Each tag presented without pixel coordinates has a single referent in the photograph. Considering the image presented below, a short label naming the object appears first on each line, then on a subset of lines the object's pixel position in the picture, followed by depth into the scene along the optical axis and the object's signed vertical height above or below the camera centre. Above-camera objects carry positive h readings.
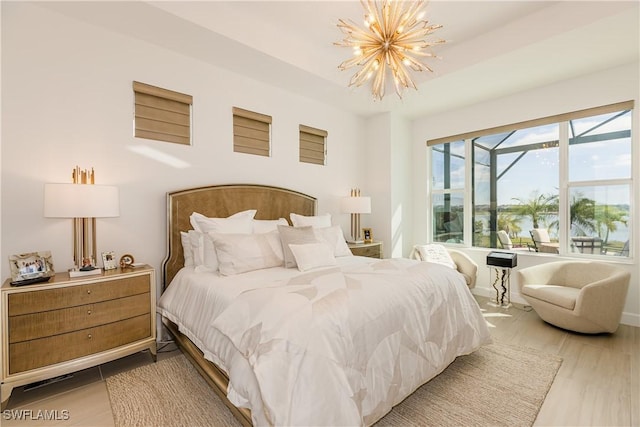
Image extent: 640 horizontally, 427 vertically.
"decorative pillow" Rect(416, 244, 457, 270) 4.20 -0.59
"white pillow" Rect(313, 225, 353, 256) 3.20 -0.29
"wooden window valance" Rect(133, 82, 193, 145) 2.81 +0.98
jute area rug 1.80 -1.25
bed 1.38 -0.66
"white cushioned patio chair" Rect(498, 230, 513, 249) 4.28 -0.40
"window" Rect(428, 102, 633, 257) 3.46 +0.40
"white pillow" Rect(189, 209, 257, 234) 2.83 -0.11
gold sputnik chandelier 2.04 +1.26
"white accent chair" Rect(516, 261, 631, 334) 2.83 -0.84
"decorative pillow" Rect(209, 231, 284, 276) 2.46 -0.34
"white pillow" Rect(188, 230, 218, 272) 2.63 -0.36
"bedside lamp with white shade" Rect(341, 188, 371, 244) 4.28 +0.11
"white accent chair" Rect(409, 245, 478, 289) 4.19 -0.74
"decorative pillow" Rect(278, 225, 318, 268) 2.75 -0.24
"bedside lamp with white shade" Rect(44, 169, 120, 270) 2.08 +0.07
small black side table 3.82 -0.80
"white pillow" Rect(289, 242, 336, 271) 2.63 -0.39
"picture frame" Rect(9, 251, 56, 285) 1.95 -0.38
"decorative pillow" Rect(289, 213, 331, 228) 3.51 -0.10
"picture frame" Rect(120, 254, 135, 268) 2.48 -0.40
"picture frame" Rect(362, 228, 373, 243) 4.56 -0.33
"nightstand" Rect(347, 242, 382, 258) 4.09 -0.52
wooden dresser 1.86 -0.77
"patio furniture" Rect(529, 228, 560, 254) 3.89 -0.40
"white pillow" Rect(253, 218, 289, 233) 3.10 -0.14
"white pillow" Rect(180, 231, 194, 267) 2.81 -0.35
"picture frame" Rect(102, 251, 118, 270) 2.39 -0.39
